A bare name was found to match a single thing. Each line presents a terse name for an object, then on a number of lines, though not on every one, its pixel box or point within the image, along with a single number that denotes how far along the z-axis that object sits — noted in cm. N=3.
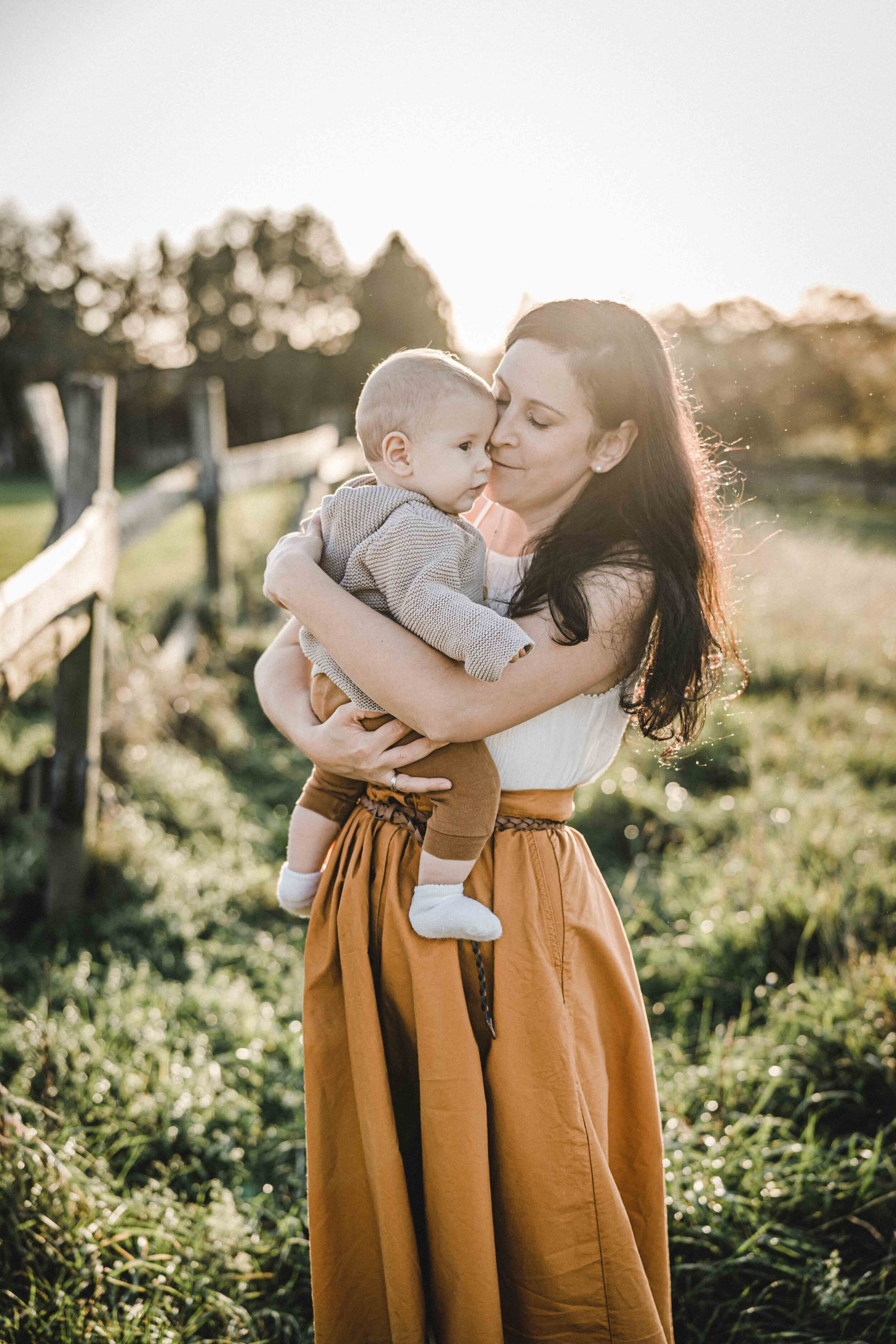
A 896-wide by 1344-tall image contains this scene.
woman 157
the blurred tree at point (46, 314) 2769
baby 152
